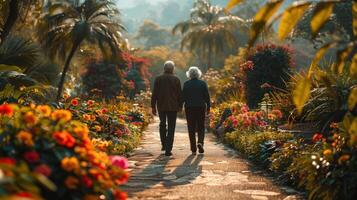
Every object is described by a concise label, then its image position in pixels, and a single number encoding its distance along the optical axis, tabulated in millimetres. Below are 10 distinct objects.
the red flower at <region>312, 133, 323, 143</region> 5554
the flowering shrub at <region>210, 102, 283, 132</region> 9484
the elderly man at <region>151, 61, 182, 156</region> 8805
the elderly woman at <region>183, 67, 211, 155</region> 9000
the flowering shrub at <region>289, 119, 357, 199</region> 4371
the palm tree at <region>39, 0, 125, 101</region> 16844
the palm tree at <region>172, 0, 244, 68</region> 38597
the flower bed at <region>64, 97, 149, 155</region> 8312
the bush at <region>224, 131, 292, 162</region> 7746
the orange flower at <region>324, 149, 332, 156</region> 4633
